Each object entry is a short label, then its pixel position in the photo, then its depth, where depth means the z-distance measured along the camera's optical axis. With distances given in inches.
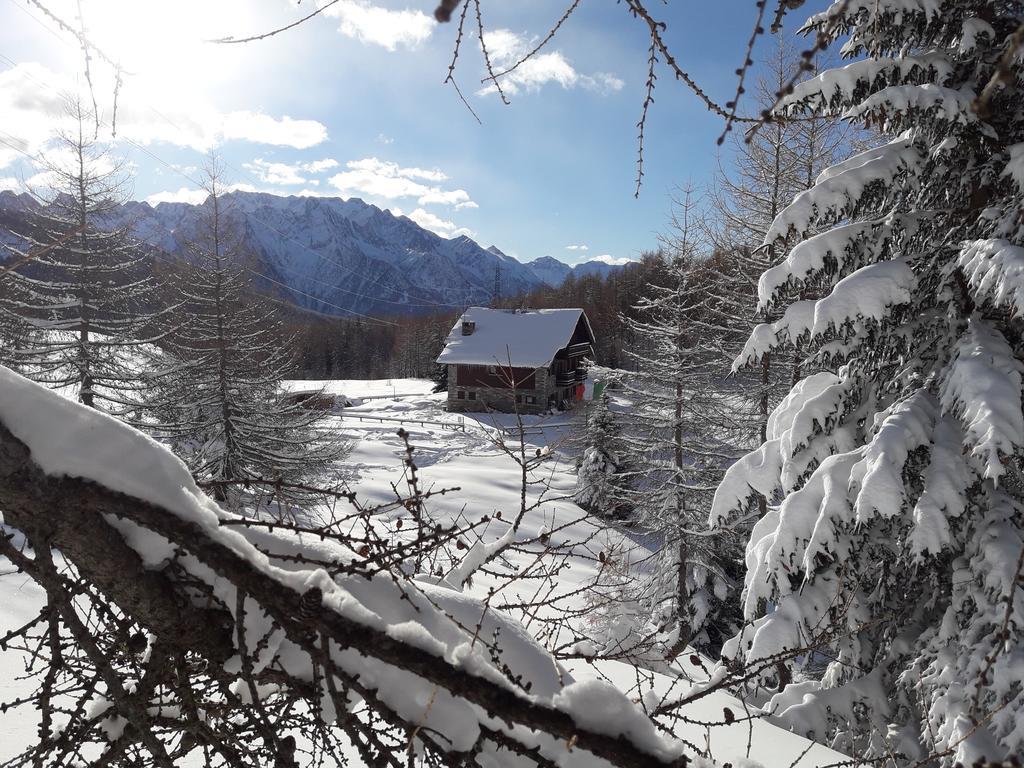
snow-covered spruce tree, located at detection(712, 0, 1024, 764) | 167.9
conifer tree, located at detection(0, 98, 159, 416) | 468.8
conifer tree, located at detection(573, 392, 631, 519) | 726.5
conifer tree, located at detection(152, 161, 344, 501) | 514.3
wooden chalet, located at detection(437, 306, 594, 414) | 1363.2
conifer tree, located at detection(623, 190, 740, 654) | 515.5
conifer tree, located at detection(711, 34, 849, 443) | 477.1
